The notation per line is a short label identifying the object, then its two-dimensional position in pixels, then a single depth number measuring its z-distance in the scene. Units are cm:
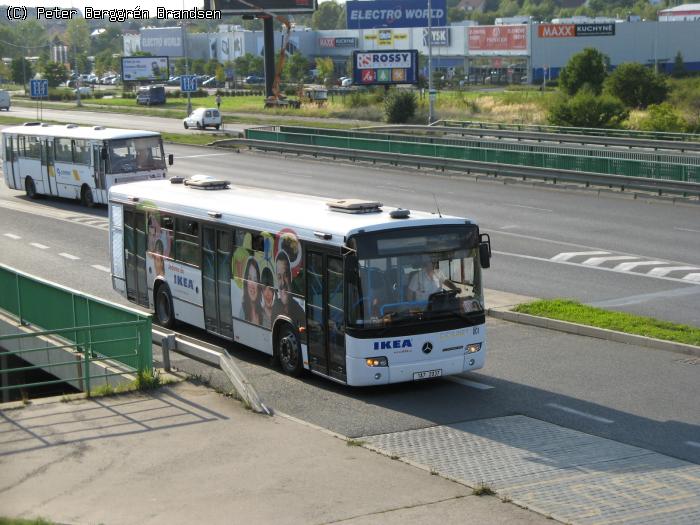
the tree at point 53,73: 13475
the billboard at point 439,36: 12075
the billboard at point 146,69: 12550
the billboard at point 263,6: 8506
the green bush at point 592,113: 6375
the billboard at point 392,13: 12300
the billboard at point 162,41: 16925
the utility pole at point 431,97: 6557
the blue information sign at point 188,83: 8312
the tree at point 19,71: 14812
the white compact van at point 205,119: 7050
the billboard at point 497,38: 11294
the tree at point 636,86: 7475
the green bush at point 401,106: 7206
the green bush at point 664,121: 5994
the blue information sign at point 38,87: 8298
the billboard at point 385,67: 7825
